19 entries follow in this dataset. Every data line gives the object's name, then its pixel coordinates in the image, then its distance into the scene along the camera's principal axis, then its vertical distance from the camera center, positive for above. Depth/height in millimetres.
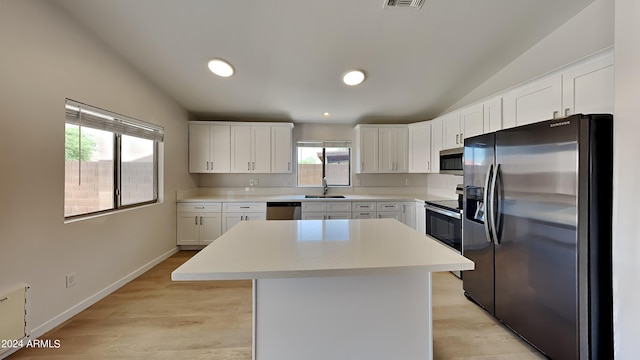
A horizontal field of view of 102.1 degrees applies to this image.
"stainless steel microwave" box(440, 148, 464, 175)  3301 +258
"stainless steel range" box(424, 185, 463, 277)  2822 -504
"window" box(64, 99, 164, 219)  2303 +197
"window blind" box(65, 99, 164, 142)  2262 +601
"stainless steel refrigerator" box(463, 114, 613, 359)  1435 -331
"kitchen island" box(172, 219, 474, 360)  1326 -678
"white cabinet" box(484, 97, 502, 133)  2627 +692
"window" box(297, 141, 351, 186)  4789 +328
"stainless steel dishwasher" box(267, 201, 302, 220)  4090 -483
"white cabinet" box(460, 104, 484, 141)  2930 +718
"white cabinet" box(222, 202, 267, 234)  4023 -522
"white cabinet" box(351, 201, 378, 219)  4141 -467
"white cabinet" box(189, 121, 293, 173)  4273 +543
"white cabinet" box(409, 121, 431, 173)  4148 +544
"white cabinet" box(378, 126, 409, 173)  4465 +536
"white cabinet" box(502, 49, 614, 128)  1691 +667
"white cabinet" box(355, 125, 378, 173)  4457 +568
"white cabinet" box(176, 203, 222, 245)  3984 -674
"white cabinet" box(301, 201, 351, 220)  4087 -479
